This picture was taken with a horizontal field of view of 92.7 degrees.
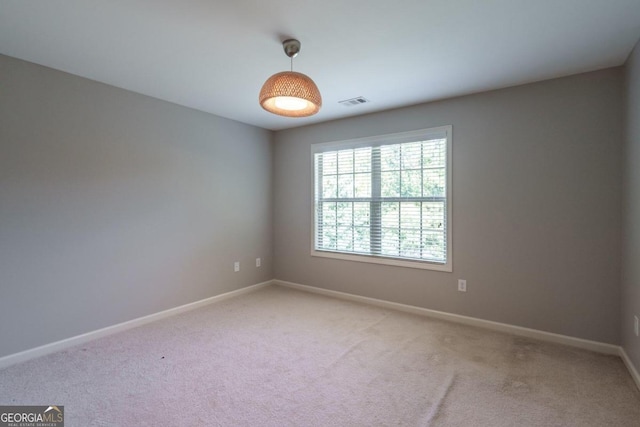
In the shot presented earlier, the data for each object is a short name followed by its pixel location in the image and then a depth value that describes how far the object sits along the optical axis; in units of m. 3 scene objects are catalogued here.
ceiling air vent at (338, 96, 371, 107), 3.40
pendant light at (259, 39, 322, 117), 1.88
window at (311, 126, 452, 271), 3.45
